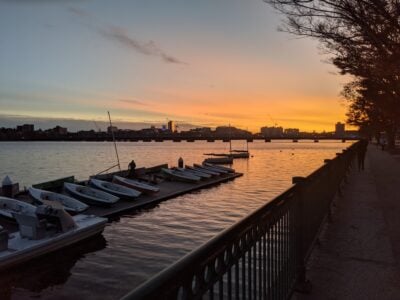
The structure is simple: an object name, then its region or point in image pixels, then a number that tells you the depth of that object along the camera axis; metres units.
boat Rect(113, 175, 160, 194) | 31.91
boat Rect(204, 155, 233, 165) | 73.50
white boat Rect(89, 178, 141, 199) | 29.17
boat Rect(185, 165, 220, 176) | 46.88
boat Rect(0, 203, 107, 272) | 14.63
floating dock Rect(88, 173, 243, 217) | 25.67
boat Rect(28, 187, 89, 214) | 23.42
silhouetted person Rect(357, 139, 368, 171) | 29.55
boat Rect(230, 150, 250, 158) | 95.25
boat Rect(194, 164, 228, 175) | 49.18
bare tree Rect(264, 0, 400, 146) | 9.30
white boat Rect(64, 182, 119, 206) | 26.23
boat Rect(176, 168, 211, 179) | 44.03
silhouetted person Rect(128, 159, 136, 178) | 40.09
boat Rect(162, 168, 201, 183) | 41.31
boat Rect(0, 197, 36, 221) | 19.85
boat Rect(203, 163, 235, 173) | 51.62
